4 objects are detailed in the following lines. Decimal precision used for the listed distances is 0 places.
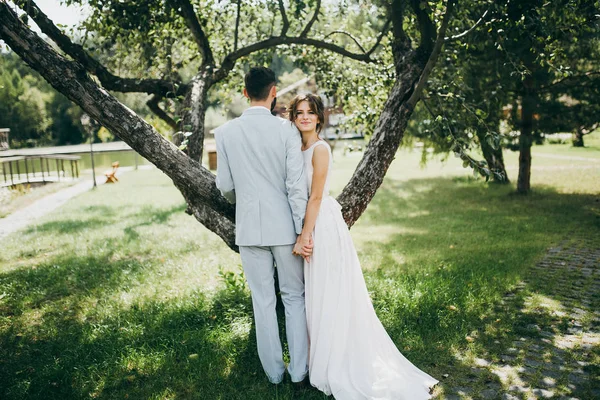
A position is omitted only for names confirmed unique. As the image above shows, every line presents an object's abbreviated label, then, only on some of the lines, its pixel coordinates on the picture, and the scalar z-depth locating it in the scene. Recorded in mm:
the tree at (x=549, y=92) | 10727
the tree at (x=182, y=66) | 4168
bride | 3680
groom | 3625
